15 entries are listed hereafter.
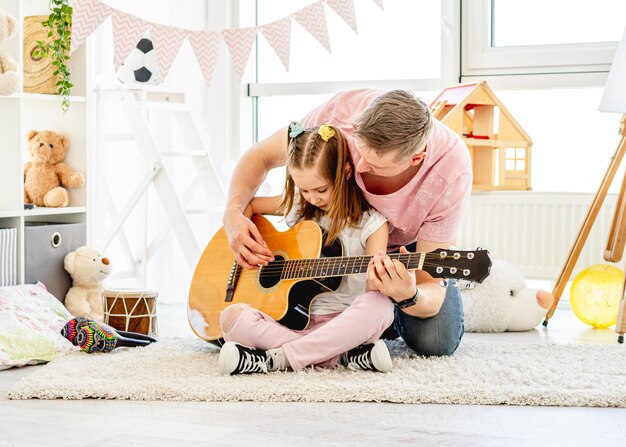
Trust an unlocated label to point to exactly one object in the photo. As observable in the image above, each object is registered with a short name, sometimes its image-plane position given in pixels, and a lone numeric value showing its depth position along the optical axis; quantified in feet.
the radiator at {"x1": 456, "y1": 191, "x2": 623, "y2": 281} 11.25
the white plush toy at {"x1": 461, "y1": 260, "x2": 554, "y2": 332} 9.68
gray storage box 9.35
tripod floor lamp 9.42
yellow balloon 9.91
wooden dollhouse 11.33
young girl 7.05
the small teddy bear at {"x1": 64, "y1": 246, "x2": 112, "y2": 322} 9.64
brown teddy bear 9.92
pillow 7.77
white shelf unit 9.12
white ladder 10.85
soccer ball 11.14
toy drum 8.86
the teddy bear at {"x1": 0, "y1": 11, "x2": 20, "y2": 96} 8.71
